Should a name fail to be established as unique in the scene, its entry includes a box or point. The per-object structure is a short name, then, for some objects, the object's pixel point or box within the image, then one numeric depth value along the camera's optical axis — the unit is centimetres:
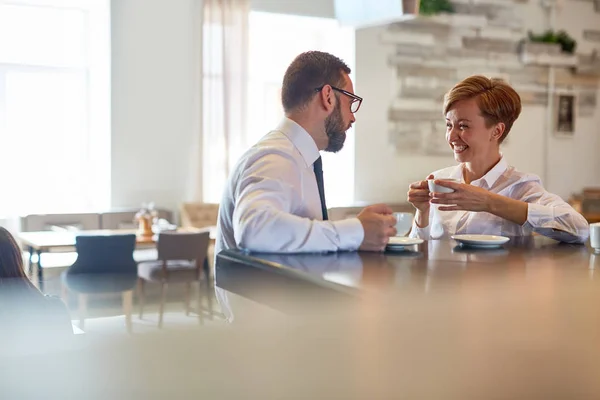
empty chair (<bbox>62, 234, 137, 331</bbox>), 527
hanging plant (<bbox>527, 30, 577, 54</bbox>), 904
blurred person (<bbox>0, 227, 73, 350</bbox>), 59
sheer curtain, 748
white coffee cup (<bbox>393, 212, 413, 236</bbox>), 194
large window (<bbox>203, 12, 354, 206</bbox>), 813
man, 177
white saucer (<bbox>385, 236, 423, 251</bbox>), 185
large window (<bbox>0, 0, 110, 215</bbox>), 714
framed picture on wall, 929
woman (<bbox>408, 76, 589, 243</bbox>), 250
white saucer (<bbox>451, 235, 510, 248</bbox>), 191
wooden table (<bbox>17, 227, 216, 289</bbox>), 548
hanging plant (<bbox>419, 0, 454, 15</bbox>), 834
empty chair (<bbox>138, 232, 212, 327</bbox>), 581
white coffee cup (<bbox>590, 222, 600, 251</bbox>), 188
